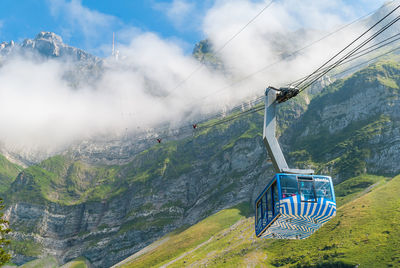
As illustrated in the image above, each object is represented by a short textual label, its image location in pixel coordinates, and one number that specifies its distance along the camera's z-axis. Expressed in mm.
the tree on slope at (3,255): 55812
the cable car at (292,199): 41375
